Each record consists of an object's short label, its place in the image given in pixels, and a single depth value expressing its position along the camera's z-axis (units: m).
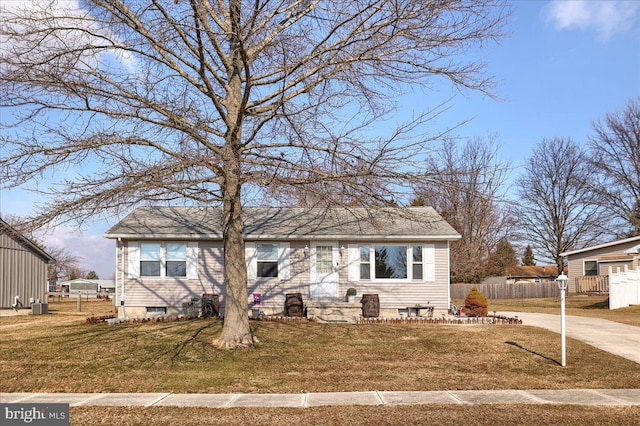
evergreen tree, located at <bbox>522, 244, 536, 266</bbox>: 72.03
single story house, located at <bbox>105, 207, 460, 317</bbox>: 19.25
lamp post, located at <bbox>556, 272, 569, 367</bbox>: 11.18
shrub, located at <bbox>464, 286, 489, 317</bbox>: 18.69
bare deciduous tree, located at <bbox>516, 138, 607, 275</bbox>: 45.06
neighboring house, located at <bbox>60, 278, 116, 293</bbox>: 59.94
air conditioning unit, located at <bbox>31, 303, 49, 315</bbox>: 25.41
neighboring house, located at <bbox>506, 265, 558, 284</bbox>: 62.59
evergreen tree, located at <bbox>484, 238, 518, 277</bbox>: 42.62
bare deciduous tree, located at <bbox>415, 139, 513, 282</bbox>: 39.12
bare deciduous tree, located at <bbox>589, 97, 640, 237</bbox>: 42.94
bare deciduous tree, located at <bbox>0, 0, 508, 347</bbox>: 10.08
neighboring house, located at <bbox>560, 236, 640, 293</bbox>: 35.91
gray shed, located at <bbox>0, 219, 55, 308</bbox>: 29.00
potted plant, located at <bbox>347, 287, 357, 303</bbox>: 18.58
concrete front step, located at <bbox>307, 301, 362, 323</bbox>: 17.41
